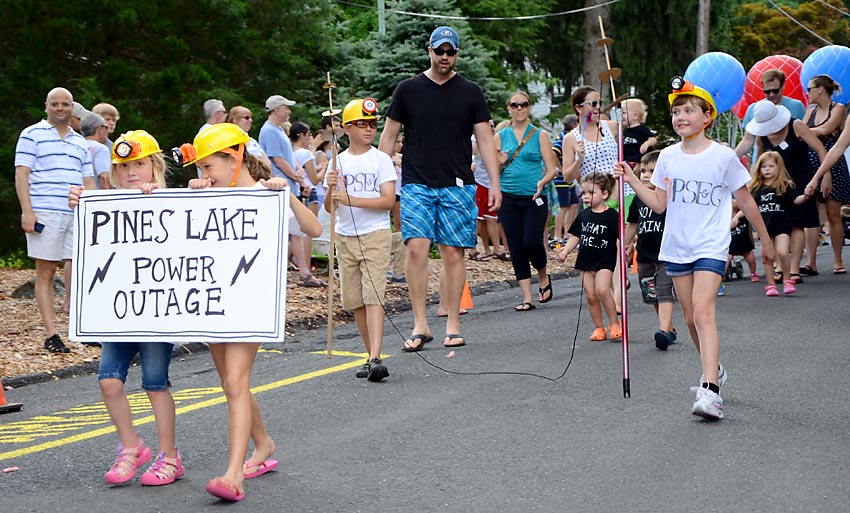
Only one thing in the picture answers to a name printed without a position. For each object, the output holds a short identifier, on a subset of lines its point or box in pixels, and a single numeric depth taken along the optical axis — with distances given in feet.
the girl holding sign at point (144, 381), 19.93
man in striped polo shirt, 35.01
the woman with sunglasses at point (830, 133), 45.19
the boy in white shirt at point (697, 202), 24.47
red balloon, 55.57
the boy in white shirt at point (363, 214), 29.68
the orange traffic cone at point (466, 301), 42.78
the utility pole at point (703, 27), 106.42
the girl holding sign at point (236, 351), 18.44
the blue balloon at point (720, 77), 51.37
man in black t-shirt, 32.83
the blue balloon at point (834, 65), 51.65
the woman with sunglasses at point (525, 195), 41.09
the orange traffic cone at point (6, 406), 27.07
